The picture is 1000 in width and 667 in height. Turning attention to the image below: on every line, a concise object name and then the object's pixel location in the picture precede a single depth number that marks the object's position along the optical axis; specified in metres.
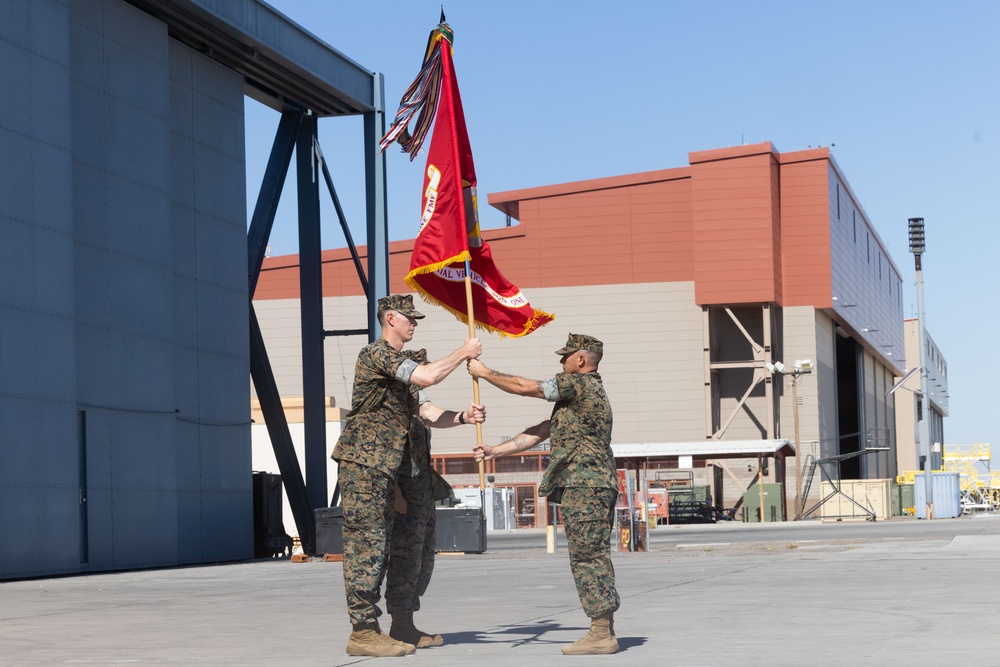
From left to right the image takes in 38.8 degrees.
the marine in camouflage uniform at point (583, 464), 9.12
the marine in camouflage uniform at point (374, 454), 9.09
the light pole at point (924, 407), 52.09
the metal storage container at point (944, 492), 52.69
